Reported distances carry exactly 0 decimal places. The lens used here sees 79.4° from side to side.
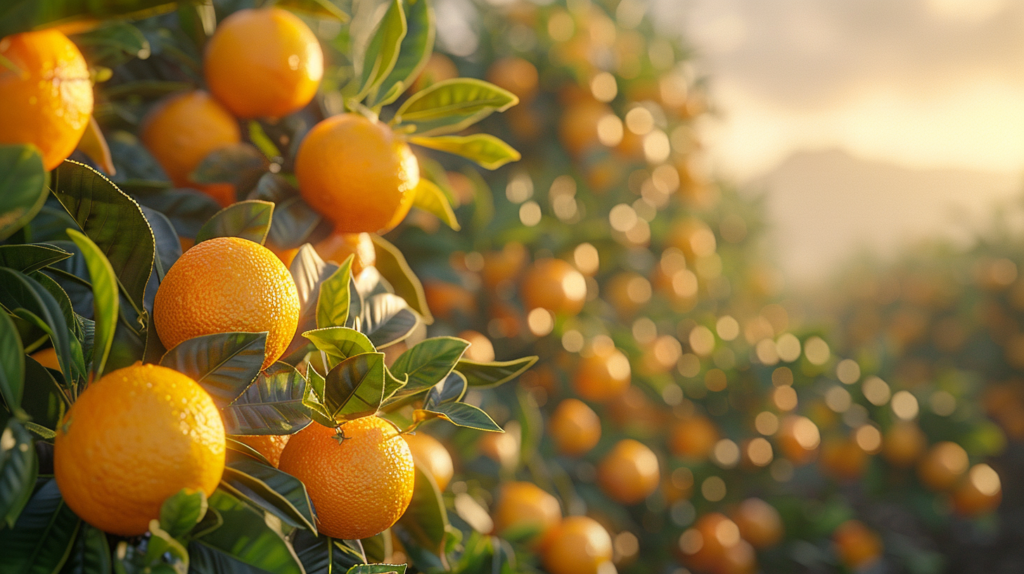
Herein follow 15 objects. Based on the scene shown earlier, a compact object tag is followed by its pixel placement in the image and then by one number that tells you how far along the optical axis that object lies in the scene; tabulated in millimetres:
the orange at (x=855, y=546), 1715
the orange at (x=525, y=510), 1021
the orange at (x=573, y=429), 1352
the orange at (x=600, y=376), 1399
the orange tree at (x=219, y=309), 363
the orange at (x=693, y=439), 1649
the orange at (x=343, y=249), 646
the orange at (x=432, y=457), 779
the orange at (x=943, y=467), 1741
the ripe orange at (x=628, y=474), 1354
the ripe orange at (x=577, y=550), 1004
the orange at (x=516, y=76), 1587
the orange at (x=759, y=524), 1545
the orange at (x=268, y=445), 486
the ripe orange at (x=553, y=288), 1359
